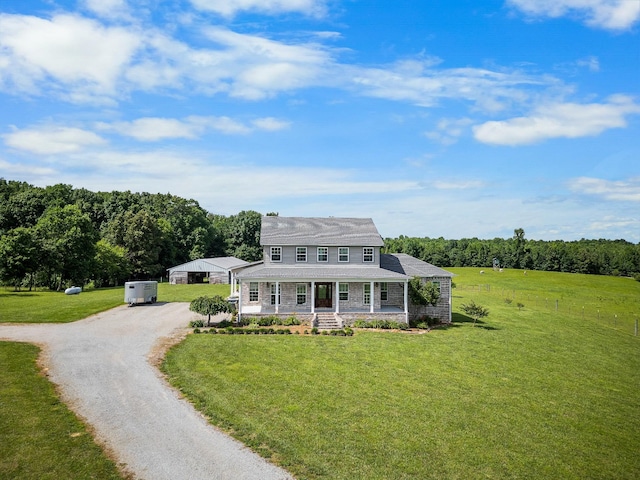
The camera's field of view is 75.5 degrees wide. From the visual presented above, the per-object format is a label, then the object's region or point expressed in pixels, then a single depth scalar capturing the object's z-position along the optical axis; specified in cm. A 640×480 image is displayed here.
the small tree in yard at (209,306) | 2775
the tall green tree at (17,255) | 4588
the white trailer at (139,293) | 3609
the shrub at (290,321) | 2872
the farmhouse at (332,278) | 3006
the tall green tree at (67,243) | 5278
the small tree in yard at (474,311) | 3127
